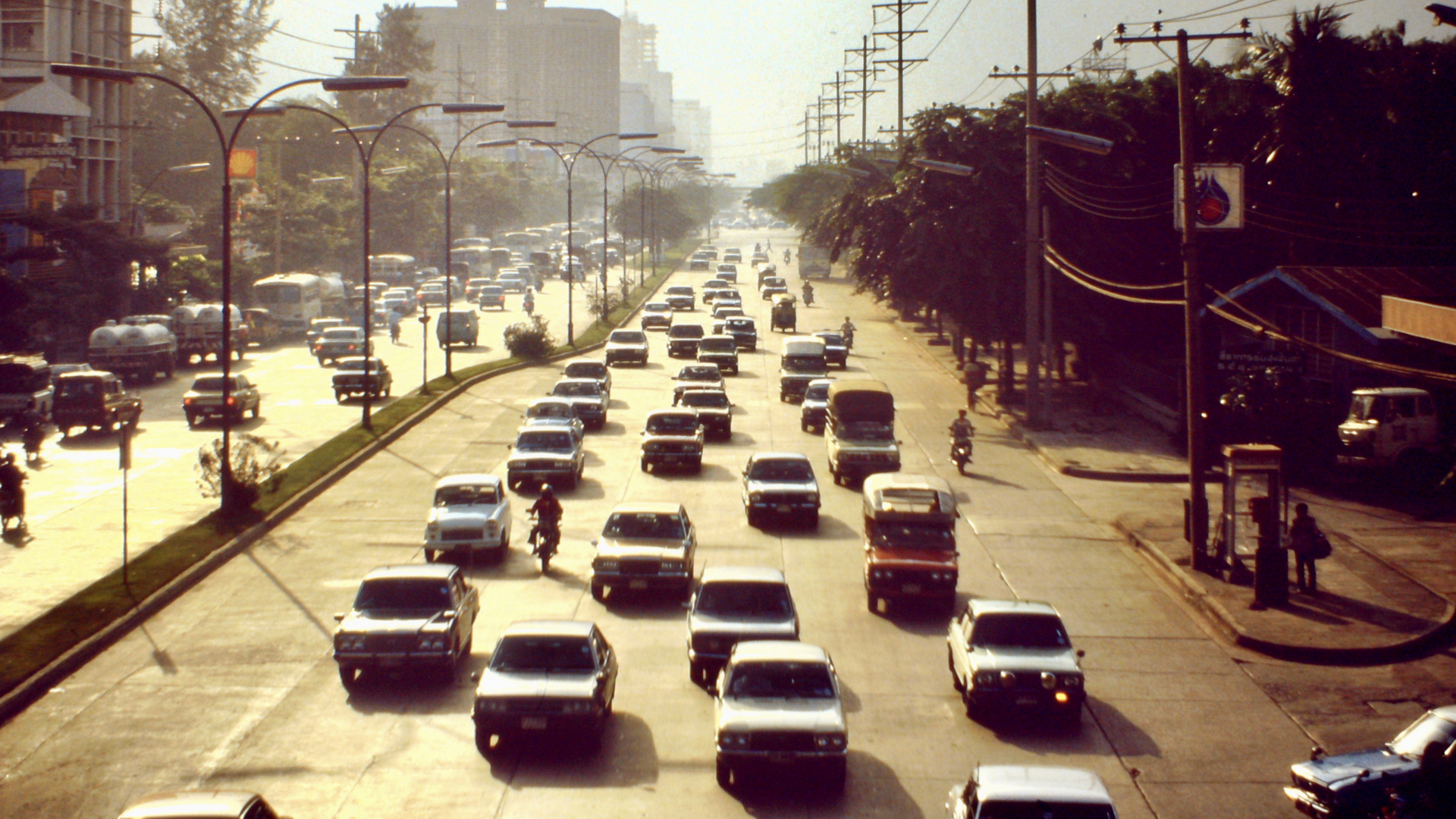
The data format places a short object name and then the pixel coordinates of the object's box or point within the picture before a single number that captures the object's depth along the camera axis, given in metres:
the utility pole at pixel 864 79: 114.81
